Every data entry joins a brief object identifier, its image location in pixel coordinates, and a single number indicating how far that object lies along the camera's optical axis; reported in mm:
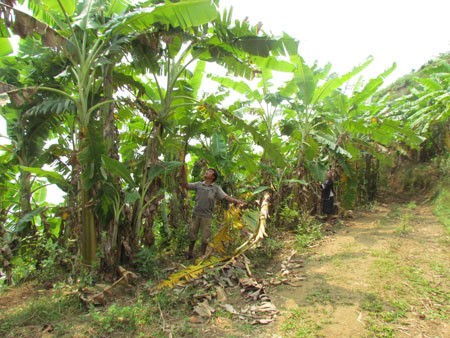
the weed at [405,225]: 7216
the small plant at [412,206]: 10583
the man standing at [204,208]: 5871
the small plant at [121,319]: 3441
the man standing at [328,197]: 9164
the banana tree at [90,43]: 4266
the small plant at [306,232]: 6547
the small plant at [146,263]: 4965
